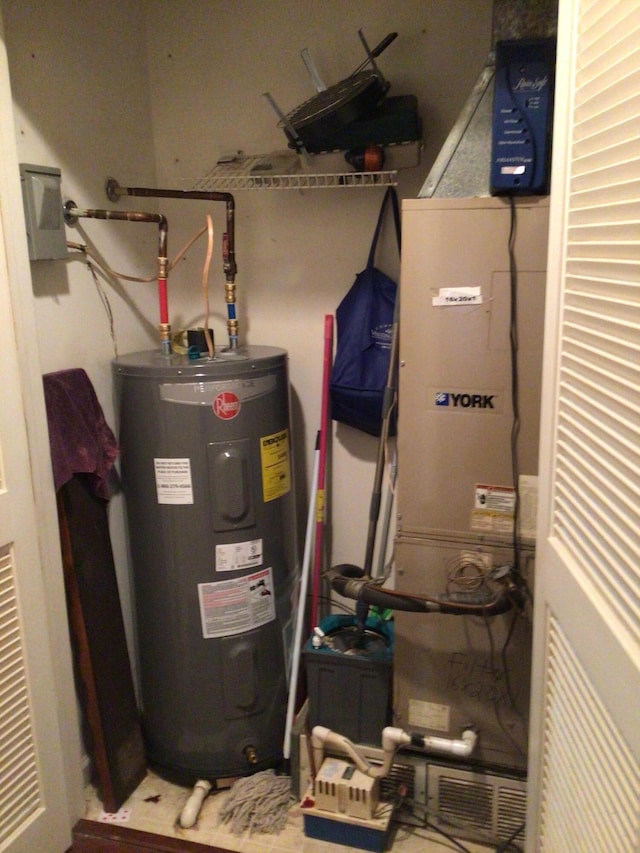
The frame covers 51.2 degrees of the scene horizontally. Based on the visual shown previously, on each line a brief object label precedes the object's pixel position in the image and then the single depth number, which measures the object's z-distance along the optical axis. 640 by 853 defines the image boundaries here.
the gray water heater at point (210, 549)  1.82
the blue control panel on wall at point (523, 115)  1.44
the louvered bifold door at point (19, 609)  1.51
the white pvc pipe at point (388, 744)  1.64
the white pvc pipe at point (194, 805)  1.87
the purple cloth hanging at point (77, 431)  1.74
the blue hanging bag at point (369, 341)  2.07
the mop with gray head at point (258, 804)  1.87
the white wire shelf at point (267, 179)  1.94
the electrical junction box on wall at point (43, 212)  1.65
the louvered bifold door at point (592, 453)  0.85
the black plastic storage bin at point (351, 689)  1.83
